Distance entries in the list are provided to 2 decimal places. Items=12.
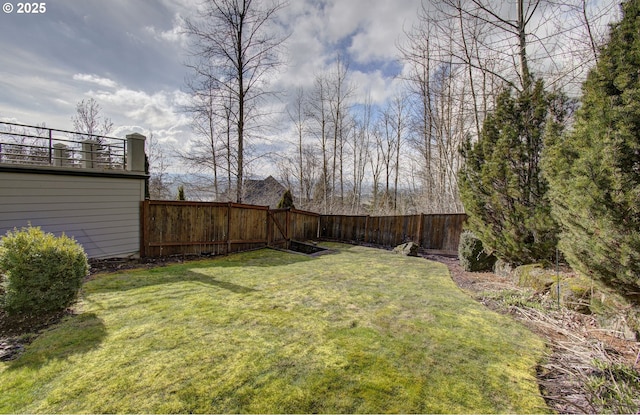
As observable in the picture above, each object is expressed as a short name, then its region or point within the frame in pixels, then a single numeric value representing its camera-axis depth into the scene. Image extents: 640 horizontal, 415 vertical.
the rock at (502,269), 5.93
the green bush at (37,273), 3.10
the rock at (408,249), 8.90
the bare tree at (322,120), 17.48
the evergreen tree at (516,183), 5.12
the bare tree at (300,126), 18.41
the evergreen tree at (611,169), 2.68
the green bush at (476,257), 6.72
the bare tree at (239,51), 9.91
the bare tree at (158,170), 16.47
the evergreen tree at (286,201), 13.52
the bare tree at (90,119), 15.53
